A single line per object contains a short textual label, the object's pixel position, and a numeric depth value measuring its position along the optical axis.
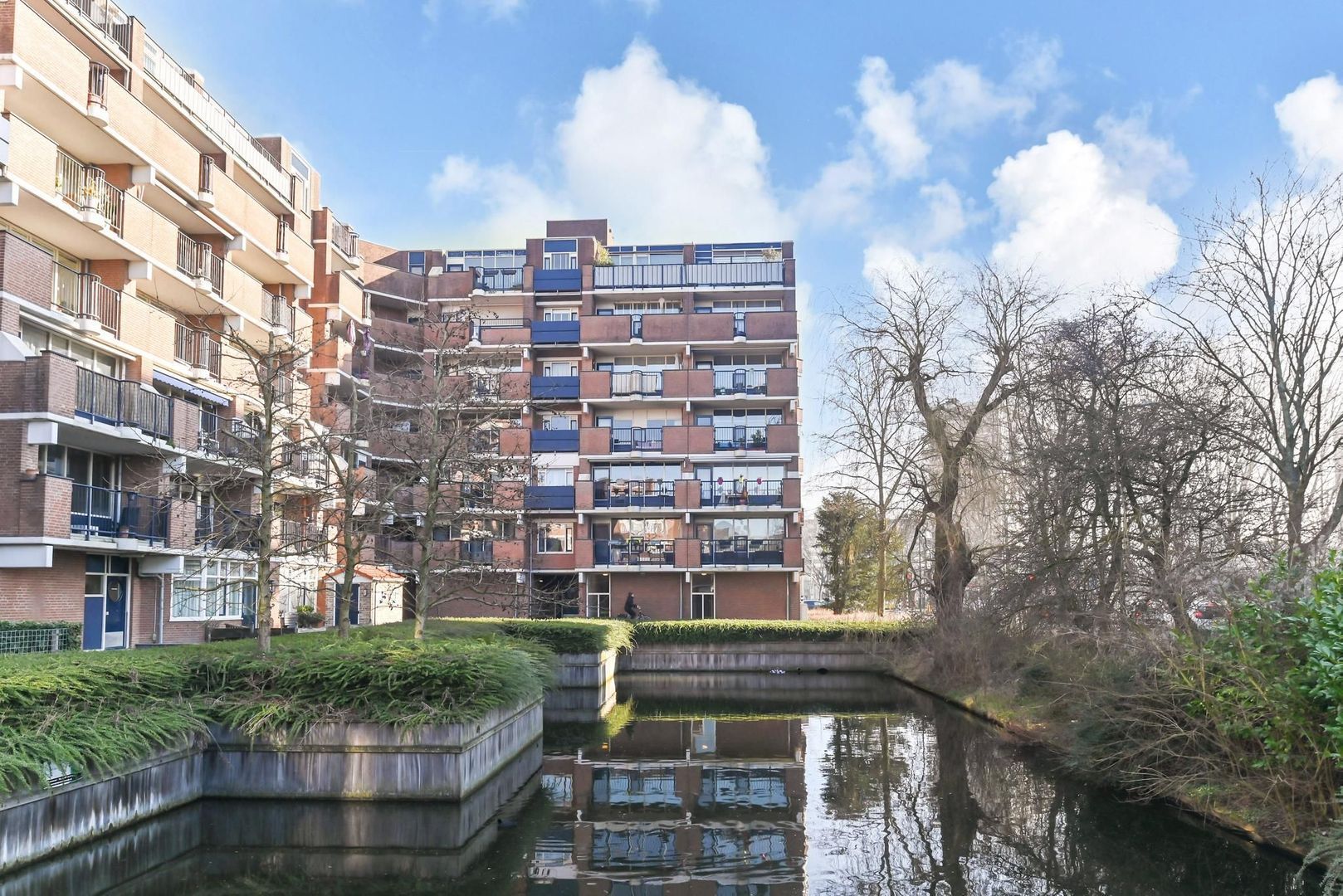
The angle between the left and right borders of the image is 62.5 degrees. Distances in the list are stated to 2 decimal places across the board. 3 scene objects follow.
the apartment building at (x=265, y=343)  22.44
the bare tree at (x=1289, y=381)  17.98
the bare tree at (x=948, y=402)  29.98
